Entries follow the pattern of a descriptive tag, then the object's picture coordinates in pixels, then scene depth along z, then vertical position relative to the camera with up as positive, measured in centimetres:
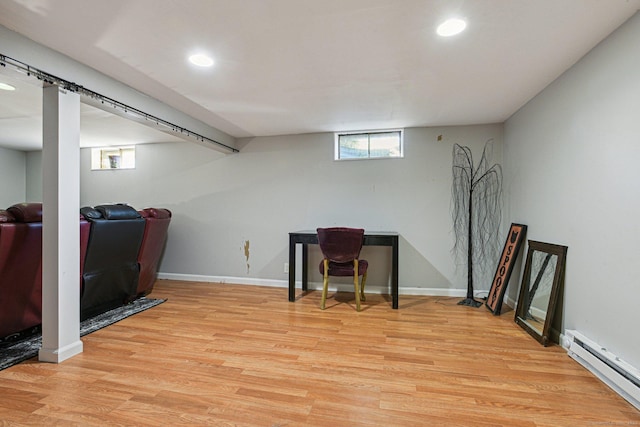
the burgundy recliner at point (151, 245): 343 -45
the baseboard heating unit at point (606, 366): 158 -92
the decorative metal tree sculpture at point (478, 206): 361 +6
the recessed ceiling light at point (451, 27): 169 +109
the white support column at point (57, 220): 199 -9
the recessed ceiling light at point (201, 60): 208 +108
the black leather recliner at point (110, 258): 275 -52
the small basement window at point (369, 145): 393 +89
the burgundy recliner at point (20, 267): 210 -45
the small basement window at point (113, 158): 481 +83
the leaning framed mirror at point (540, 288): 234 -67
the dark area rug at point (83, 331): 206 -107
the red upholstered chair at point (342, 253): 312 -47
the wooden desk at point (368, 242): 321 -37
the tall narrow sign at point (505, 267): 304 -61
